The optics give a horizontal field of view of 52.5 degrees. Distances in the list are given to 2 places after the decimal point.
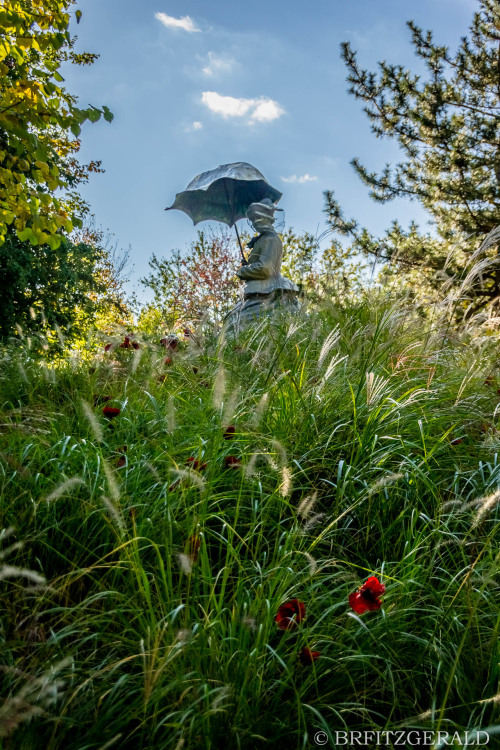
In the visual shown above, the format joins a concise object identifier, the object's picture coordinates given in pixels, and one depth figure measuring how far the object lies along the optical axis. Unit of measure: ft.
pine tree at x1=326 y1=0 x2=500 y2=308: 28.50
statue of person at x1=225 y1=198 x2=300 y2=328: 23.13
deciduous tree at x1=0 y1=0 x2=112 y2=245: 10.40
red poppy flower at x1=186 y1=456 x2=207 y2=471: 6.42
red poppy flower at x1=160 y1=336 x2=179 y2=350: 13.16
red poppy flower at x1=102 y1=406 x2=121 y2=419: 7.67
